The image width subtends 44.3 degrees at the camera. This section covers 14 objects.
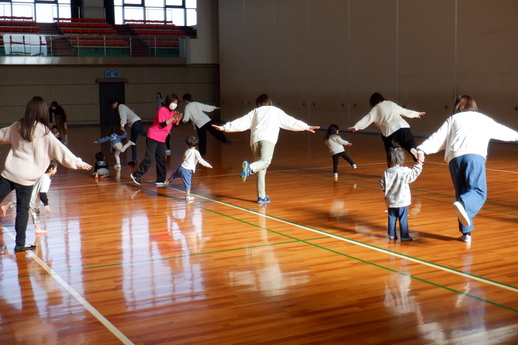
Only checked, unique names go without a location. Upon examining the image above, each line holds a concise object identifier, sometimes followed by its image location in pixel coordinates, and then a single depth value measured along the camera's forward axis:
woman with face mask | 10.64
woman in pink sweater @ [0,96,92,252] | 6.06
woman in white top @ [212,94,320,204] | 8.82
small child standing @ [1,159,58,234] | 7.17
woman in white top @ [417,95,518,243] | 6.29
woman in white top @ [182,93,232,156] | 14.31
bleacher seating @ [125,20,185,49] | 29.95
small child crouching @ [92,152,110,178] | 11.87
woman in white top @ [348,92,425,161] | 10.84
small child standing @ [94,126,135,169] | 12.79
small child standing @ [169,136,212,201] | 9.34
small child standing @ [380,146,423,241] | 6.39
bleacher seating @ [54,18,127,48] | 28.58
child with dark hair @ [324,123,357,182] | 11.22
